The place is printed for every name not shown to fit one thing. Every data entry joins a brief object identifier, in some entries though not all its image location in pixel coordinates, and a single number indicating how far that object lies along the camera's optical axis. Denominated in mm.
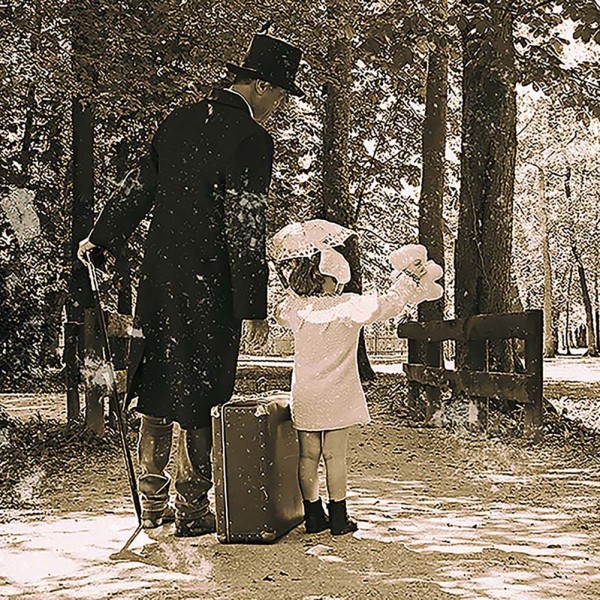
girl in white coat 5352
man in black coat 5316
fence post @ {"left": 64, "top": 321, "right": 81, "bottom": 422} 10297
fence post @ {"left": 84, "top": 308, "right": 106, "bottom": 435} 9523
